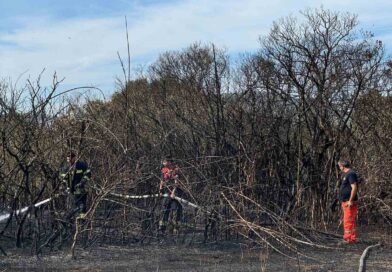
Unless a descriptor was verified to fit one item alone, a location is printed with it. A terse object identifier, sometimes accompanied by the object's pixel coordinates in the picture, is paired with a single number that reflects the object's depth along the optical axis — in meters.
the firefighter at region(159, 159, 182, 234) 12.02
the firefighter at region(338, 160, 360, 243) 12.58
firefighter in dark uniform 11.66
